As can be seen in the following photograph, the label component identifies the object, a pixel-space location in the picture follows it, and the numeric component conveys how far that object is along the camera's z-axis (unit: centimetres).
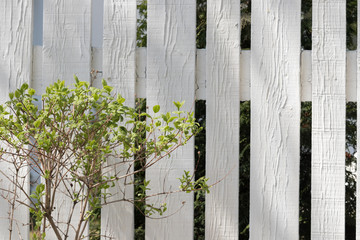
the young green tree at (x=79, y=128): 255
